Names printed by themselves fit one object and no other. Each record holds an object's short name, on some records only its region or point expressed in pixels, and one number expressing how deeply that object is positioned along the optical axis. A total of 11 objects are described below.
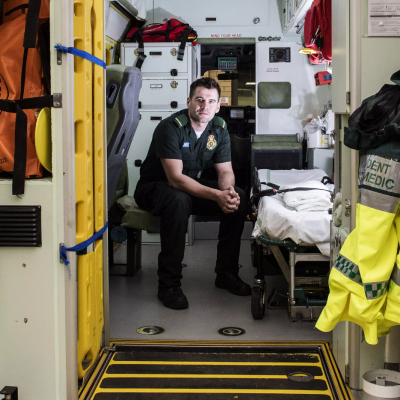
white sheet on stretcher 3.02
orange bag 2.03
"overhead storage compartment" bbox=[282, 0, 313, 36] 5.20
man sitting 3.54
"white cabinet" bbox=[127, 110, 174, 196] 5.80
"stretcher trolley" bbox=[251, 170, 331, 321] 3.04
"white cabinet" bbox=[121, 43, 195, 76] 5.72
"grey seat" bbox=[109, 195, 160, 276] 3.95
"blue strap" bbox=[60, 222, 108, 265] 2.01
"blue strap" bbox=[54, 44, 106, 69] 1.92
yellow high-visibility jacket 1.69
